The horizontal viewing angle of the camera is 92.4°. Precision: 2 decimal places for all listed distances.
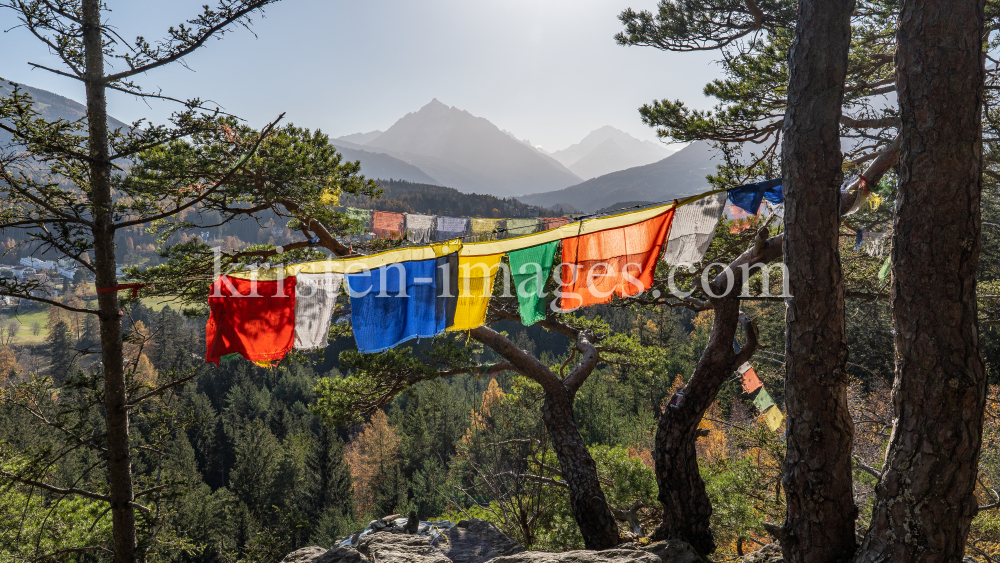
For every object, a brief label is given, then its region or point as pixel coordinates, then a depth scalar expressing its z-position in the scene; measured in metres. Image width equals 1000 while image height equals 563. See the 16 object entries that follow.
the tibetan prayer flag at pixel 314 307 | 5.29
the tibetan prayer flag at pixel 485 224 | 14.33
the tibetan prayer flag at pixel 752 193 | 5.34
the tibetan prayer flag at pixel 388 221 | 15.13
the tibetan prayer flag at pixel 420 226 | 15.17
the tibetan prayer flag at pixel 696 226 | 5.53
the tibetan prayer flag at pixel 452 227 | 15.86
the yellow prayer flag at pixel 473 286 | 5.41
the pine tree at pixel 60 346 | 44.94
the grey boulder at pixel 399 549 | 5.59
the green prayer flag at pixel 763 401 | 9.09
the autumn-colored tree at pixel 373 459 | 36.72
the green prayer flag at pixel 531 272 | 5.43
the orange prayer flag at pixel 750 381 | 8.52
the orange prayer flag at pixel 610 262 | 5.46
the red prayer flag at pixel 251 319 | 5.00
